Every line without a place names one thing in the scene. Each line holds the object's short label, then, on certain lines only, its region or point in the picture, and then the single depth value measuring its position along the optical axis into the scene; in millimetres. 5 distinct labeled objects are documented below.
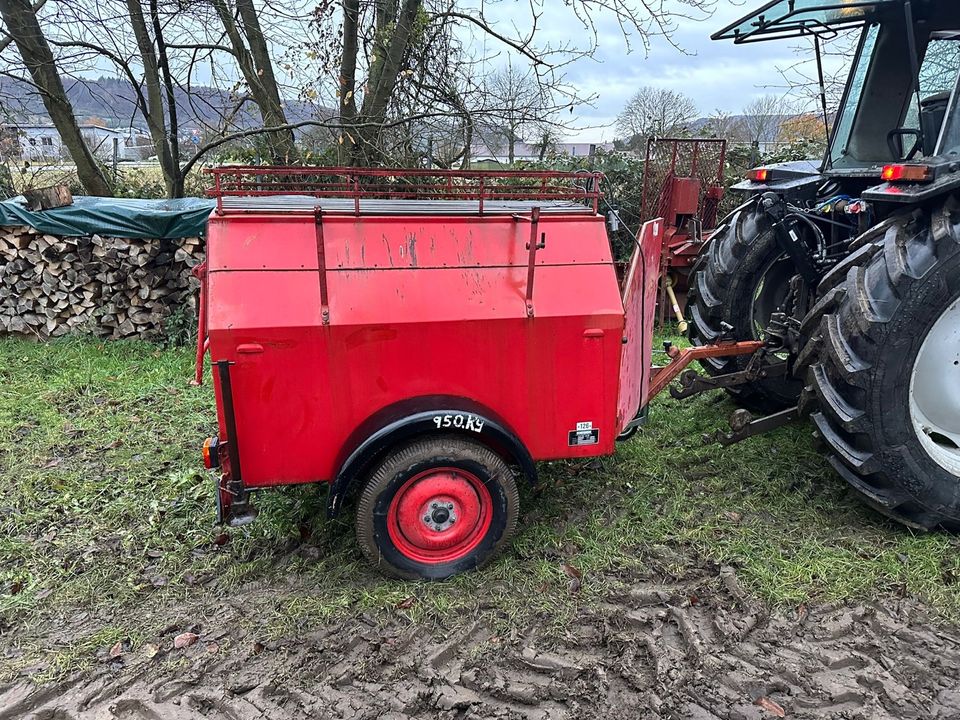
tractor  2730
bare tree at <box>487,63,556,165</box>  7079
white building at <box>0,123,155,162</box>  7363
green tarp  5992
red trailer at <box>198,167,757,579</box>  2494
